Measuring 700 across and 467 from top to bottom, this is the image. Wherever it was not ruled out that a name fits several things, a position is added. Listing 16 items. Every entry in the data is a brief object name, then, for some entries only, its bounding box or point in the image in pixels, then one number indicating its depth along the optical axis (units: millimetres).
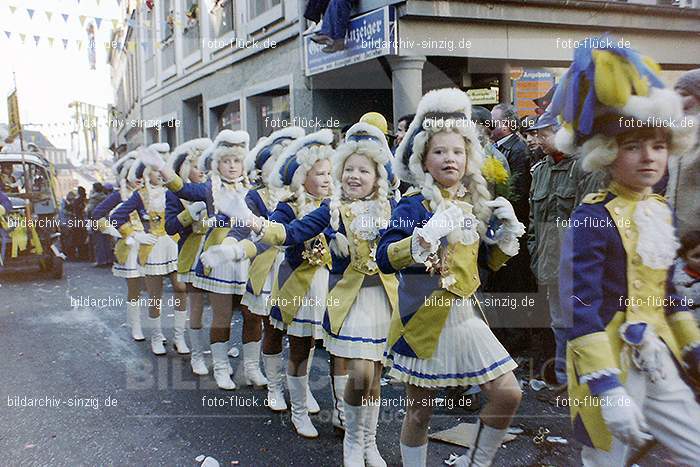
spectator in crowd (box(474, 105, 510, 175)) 4605
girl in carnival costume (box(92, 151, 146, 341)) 6727
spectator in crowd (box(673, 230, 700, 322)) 2704
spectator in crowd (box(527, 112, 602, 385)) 4535
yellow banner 13023
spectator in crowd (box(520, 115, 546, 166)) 5364
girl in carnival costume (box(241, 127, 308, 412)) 4621
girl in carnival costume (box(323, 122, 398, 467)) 3520
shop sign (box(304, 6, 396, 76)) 7251
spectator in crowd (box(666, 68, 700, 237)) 2828
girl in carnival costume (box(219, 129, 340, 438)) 4141
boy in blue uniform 2268
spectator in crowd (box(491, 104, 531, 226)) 5508
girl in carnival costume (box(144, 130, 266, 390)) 5270
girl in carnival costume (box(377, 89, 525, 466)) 2873
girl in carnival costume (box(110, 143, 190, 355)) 6418
